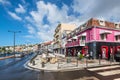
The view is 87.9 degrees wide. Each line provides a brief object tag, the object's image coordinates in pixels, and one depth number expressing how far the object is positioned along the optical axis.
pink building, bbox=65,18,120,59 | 13.54
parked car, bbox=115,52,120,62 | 10.47
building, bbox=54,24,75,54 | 29.13
